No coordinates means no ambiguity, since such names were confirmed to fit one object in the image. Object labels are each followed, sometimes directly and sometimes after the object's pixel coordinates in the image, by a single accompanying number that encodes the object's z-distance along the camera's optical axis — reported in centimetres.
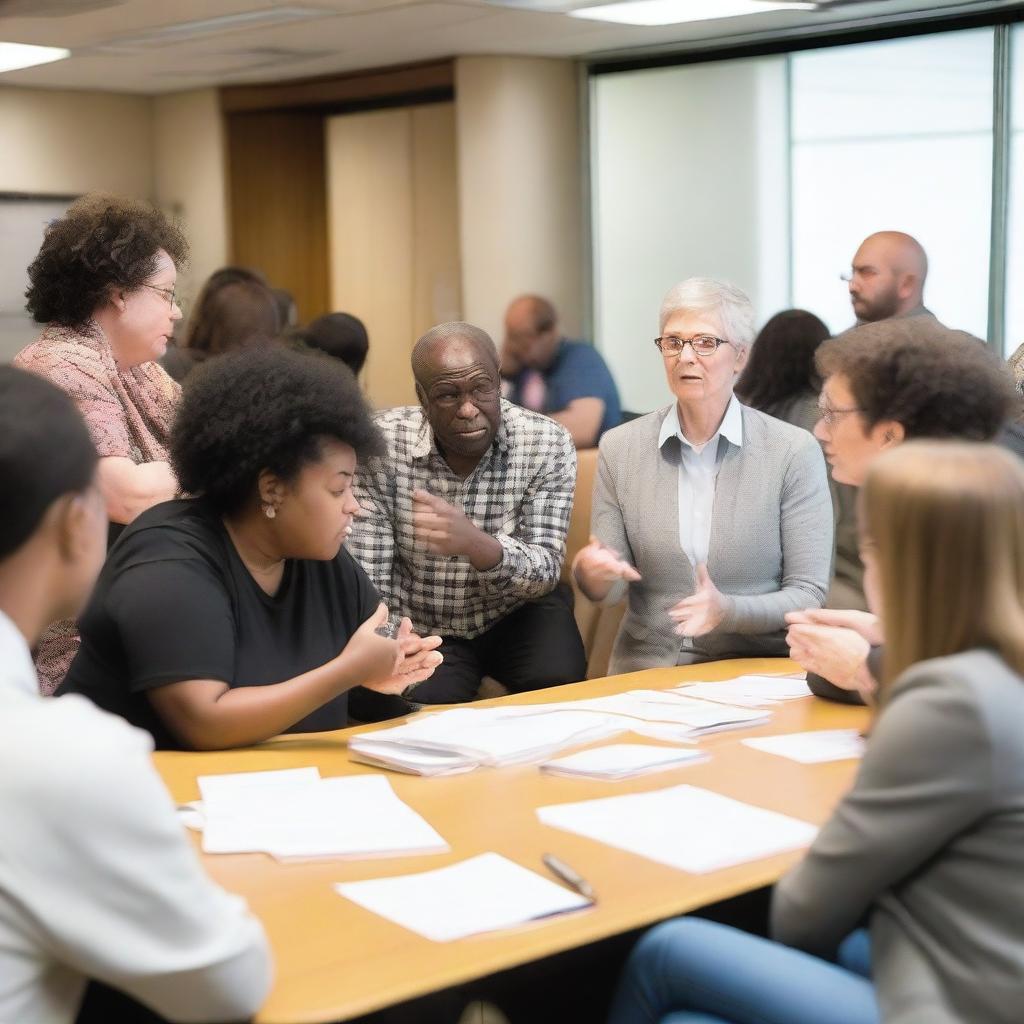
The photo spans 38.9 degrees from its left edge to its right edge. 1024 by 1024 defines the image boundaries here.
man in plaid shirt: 352
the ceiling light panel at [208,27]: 655
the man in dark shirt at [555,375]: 611
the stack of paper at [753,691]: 271
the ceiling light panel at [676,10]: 646
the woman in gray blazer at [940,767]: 150
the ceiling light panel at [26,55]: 748
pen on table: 171
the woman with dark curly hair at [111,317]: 308
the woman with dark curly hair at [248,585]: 232
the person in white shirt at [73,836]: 133
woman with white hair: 324
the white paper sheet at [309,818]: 187
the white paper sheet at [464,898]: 163
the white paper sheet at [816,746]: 231
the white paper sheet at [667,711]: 248
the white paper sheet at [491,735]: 228
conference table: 151
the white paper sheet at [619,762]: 221
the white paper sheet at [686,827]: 186
